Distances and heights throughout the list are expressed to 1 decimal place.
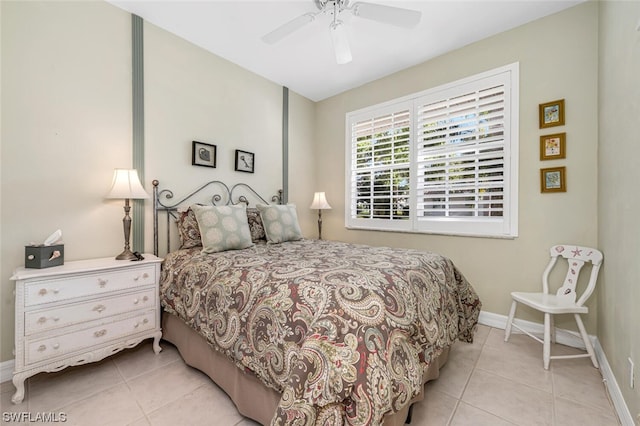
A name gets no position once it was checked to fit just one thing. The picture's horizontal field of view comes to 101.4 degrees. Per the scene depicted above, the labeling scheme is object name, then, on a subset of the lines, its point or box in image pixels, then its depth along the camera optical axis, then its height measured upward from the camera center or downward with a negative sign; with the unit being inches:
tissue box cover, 63.9 -11.3
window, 97.3 +22.6
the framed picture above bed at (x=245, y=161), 120.2 +23.6
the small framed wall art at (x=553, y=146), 86.2 +22.2
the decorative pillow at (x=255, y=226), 105.0 -5.9
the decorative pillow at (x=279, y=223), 103.0 -4.8
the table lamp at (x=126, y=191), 77.4 +6.0
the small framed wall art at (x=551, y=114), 86.5 +33.3
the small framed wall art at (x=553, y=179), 86.4 +11.1
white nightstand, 59.1 -25.8
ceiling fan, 67.1 +52.4
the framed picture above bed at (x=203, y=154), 104.6 +23.4
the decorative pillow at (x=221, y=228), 83.9 -5.7
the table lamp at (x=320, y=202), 142.5 +5.3
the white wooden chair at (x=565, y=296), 72.5 -26.2
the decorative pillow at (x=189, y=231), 89.8 -6.9
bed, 36.3 -20.2
